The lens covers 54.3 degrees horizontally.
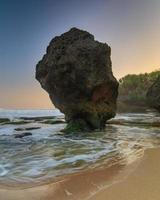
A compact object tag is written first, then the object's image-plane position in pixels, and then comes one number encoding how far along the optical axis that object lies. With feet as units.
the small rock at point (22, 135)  32.12
